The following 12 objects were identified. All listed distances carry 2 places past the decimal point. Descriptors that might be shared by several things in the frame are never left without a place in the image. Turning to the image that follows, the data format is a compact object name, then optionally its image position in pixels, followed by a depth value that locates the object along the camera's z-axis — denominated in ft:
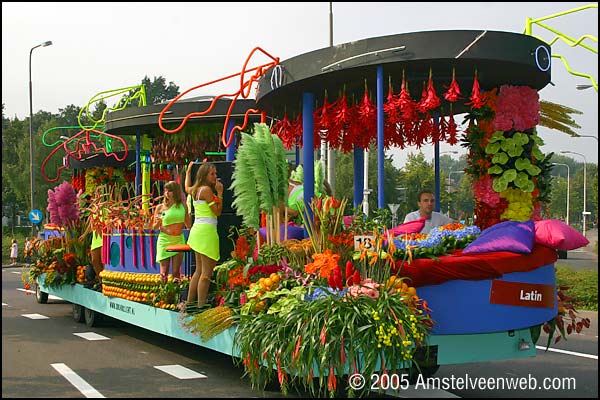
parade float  19.70
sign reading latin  21.24
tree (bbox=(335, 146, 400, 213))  103.55
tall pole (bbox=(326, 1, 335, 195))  60.90
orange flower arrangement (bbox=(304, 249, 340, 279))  20.98
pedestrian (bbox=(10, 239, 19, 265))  115.28
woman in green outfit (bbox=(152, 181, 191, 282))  30.42
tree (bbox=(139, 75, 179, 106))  255.23
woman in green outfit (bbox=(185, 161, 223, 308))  26.94
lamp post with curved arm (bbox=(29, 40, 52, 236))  100.68
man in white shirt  30.63
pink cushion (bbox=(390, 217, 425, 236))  29.77
